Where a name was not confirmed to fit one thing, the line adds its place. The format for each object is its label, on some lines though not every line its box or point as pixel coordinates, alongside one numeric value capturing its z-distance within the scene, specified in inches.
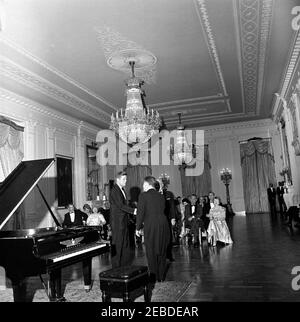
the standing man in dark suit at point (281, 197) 505.7
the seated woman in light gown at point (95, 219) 340.0
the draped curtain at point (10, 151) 319.0
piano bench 130.6
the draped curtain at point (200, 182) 621.9
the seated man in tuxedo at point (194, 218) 322.2
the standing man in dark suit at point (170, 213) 246.2
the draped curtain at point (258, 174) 595.2
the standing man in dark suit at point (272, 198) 552.6
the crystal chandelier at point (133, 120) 293.0
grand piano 137.5
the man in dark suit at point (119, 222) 210.8
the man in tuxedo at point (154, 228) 189.0
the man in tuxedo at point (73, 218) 343.3
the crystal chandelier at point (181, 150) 487.8
